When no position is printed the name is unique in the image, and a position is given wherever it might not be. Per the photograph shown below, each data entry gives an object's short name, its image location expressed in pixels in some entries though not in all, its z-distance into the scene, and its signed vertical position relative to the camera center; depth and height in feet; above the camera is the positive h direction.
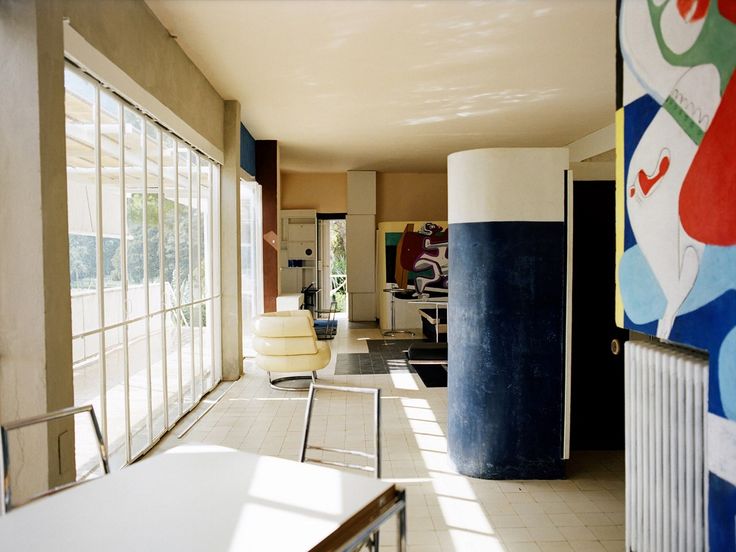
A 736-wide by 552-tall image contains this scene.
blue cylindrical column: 13.12 -1.13
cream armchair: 21.77 -3.27
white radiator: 7.77 -2.89
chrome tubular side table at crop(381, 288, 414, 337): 39.52 -4.06
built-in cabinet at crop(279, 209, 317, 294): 44.47 +1.71
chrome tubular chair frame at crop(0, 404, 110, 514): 6.75 -2.47
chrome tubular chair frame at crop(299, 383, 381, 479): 7.88 -2.40
